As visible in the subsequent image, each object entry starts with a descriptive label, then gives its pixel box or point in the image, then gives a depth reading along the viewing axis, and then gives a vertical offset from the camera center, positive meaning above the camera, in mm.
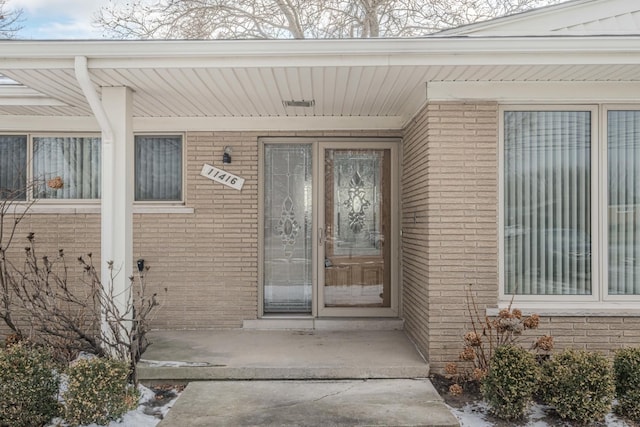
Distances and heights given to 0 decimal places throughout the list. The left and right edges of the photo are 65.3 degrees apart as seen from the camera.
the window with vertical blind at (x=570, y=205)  4785 +114
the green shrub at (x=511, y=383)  3773 -1268
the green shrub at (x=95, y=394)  3605 -1299
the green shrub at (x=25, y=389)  3652 -1297
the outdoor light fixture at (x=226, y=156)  6051 +726
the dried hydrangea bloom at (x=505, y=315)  4245 -837
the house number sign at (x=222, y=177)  6098 +474
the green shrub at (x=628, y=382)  3846 -1289
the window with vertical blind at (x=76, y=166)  6176 +611
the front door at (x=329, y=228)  6234 -151
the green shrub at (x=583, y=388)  3730 -1298
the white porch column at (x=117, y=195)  4523 +184
